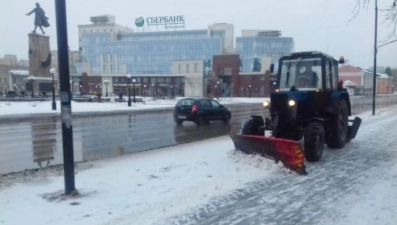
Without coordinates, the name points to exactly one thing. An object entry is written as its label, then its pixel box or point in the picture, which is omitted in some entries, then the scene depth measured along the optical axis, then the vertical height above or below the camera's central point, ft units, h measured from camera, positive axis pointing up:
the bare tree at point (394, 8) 26.70 +5.56
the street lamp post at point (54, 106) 101.98 -5.45
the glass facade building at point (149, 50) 407.23 +39.95
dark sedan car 69.46 -5.01
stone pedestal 142.51 +12.17
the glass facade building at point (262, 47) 411.95 +41.60
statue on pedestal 142.72 +26.29
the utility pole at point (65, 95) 21.12 -0.52
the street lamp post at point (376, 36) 82.64 +10.81
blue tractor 30.48 -2.41
